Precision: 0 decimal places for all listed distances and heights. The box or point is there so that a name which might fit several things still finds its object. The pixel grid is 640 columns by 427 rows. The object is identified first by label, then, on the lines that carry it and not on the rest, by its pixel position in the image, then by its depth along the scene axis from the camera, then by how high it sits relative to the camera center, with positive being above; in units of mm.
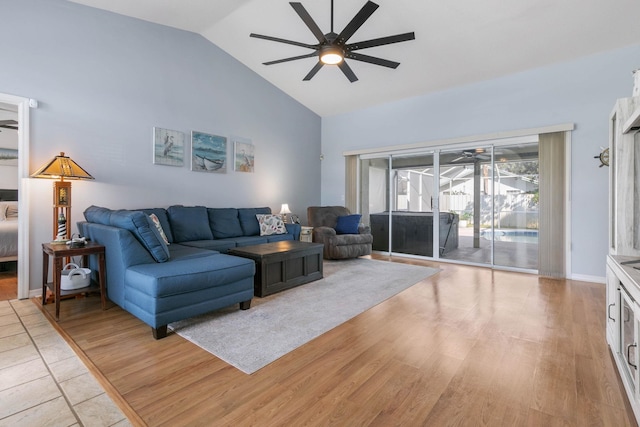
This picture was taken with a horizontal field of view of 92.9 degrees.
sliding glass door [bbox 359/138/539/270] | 4773 +206
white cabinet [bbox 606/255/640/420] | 1436 -604
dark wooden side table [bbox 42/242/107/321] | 2633 -472
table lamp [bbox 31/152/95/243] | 3049 +306
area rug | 2133 -925
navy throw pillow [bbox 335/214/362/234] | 5580 -181
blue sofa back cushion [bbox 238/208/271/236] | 5035 -139
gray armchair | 5121 -440
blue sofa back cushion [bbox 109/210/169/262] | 2584 -152
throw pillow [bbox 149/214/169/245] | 3641 -71
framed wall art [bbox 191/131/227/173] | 4738 +984
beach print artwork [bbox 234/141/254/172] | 5320 +1016
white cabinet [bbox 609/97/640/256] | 1990 +231
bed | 4008 -363
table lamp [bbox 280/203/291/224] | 5790 +55
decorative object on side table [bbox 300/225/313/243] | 5664 -377
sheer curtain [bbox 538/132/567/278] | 4227 +141
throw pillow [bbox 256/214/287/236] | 5055 -188
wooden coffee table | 3279 -583
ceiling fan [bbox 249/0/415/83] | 2535 +1597
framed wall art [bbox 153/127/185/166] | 4285 +966
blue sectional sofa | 2277 -485
